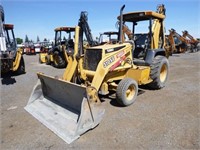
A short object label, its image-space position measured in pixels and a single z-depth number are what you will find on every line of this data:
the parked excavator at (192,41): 19.86
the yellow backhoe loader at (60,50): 11.25
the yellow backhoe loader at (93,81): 3.52
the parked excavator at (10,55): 8.75
